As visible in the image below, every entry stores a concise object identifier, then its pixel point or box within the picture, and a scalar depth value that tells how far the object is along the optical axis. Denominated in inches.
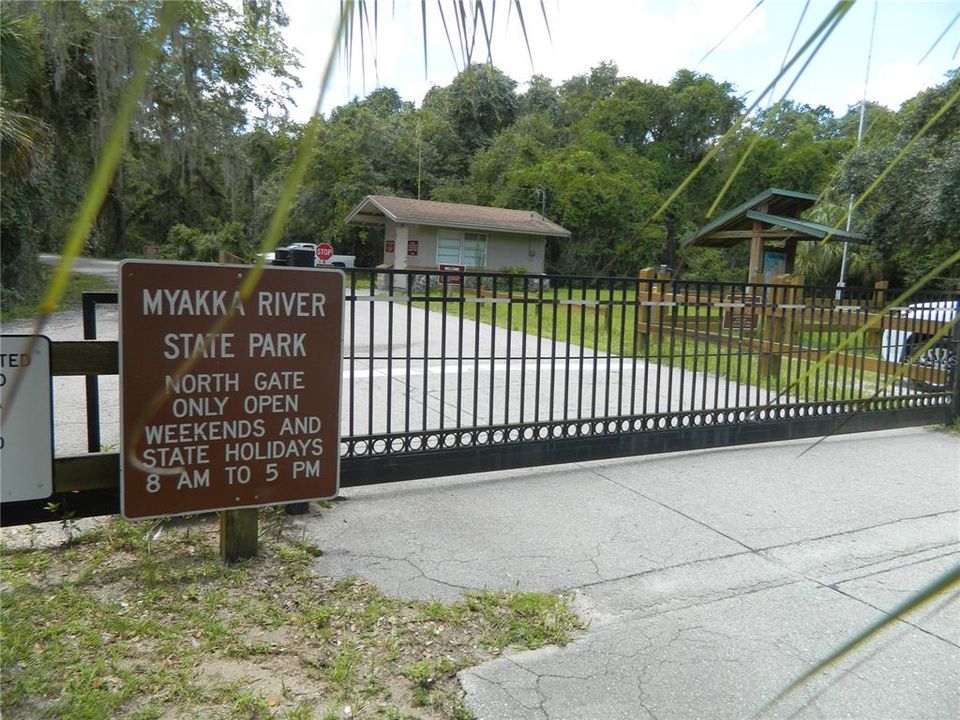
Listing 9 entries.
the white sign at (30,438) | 132.6
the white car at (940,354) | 300.6
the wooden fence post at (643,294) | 486.9
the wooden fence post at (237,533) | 149.3
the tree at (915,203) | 545.3
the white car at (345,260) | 1130.7
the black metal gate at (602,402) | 200.5
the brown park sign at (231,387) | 134.7
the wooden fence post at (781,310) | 260.2
